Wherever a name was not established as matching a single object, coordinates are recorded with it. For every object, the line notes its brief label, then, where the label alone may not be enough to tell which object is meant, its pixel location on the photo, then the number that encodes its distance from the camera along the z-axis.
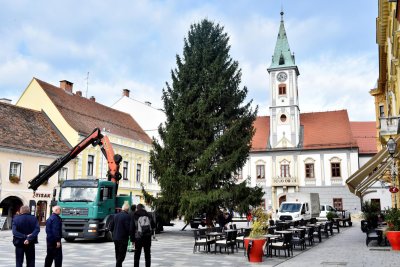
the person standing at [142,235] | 10.89
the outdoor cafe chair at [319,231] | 20.11
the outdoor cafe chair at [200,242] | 15.12
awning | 18.56
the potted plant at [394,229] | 14.98
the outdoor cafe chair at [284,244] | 13.94
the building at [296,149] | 47.44
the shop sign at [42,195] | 30.13
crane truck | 18.36
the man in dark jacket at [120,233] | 10.45
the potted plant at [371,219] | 21.42
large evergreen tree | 21.72
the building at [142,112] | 50.84
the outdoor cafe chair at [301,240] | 15.70
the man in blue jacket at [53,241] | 9.88
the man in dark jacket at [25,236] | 9.57
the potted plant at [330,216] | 30.83
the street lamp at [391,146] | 16.72
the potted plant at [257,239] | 13.05
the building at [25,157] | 28.39
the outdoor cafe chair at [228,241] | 14.77
